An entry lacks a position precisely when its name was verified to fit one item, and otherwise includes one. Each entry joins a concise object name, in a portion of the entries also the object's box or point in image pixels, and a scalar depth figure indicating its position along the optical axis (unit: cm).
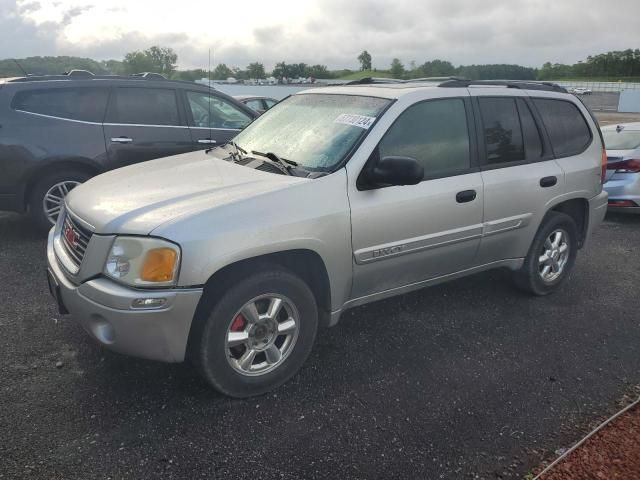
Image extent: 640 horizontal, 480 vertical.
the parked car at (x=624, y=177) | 738
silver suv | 275
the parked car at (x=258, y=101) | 1318
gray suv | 564
